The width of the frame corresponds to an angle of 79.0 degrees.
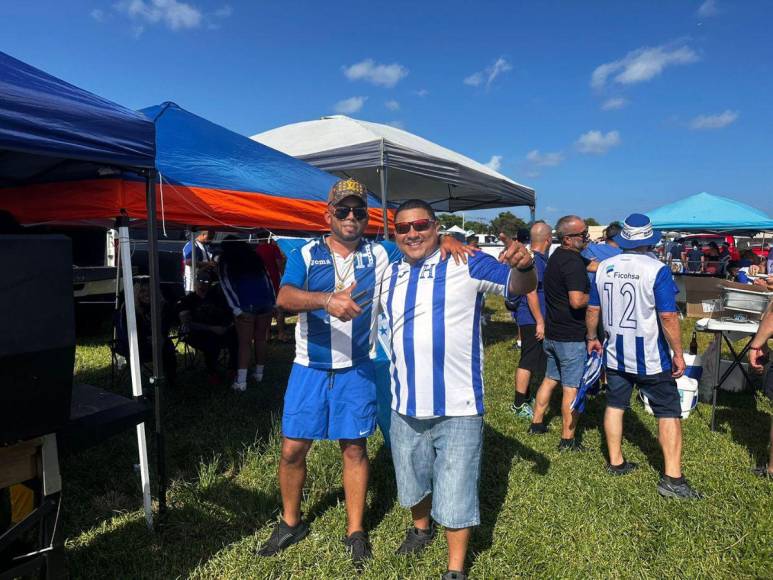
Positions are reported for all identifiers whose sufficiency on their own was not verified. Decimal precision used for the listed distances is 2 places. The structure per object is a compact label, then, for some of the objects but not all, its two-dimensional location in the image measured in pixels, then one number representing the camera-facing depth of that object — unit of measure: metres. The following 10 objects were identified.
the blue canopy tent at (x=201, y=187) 3.32
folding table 4.02
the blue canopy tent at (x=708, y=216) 11.40
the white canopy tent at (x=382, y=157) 5.65
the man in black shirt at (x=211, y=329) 5.54
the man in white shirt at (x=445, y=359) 2.12
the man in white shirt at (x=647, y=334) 3.13
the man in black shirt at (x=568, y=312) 3.82
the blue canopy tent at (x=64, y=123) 1.94
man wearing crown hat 2.33
